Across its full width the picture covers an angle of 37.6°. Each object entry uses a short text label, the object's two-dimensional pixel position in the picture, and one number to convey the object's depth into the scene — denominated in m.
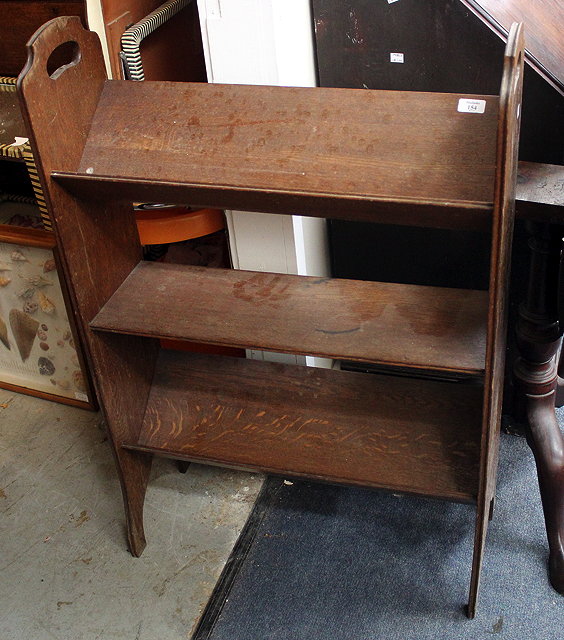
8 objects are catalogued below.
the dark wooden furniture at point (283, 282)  1.57
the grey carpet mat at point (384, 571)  1.93
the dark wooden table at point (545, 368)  1.90
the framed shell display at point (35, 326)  2.47
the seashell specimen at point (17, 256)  2.49
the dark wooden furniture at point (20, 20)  2.28
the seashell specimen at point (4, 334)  2.68
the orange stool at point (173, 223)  2.21
